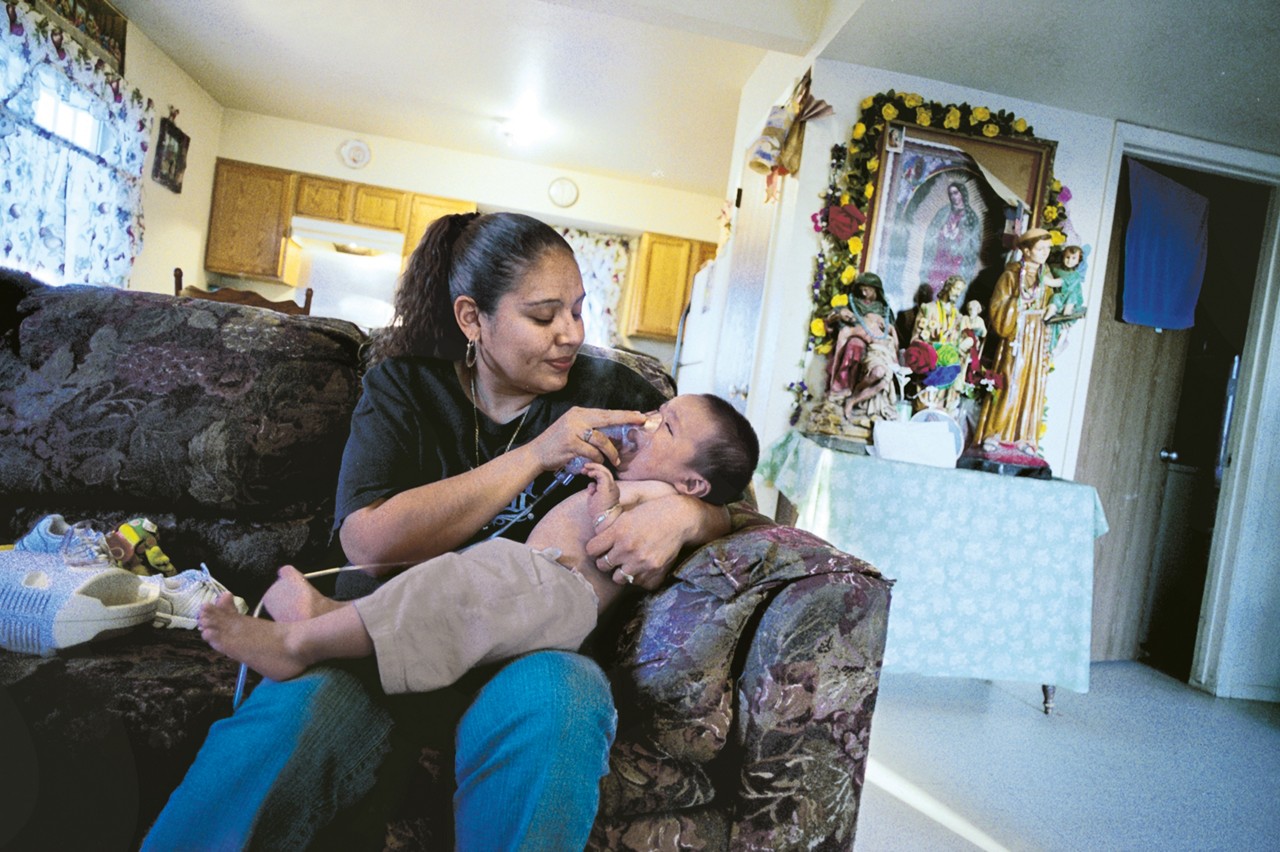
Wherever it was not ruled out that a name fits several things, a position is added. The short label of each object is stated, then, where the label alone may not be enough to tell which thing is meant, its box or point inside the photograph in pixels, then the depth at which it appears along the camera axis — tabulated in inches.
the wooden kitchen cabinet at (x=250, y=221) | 253.9
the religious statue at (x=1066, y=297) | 126.7
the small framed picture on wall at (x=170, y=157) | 214.1
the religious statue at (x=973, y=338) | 125.8
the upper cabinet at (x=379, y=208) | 260.4
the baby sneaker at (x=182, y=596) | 47.3
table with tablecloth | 102.3
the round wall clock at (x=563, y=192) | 272.5
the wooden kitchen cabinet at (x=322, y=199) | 257.3
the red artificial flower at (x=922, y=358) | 122.3
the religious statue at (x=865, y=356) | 119.4
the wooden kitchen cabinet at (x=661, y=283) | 278.2
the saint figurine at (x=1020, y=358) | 123.5
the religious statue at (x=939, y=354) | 122.6
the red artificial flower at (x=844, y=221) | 127.4
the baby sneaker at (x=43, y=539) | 48.1
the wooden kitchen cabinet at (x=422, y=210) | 261.4
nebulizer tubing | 34.8
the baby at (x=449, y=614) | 32.9
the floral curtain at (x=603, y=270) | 288.0
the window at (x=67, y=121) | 160.6
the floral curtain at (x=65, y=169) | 151.9
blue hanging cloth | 141.6
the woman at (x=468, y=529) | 30.7
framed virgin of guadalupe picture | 129.1
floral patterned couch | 36.0
